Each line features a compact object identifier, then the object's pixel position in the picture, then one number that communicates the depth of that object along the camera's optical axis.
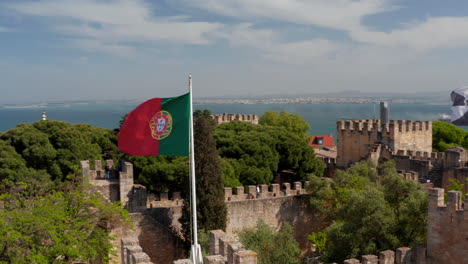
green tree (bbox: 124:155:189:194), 24.05
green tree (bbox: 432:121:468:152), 48.81
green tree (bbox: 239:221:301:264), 17.58
